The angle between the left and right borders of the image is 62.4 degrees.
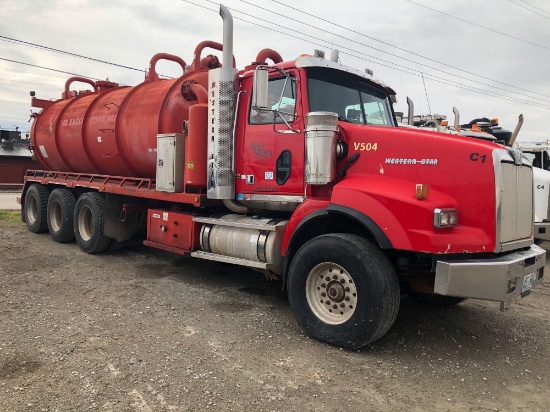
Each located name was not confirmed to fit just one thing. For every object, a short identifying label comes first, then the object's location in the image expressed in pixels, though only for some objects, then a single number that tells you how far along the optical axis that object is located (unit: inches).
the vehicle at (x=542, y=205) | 319.9
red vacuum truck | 159.0
